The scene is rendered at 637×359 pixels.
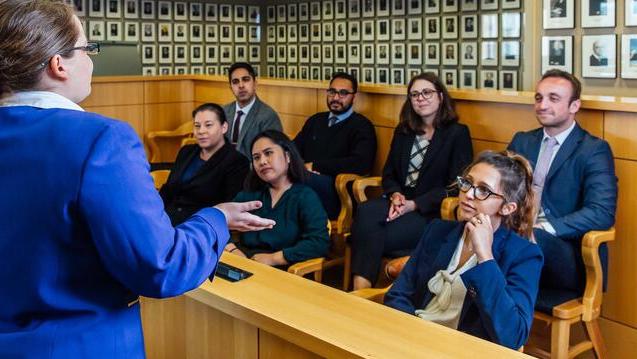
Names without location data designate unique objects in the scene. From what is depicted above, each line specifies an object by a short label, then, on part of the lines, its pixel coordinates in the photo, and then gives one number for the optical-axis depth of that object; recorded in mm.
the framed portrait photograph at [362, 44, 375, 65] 9984
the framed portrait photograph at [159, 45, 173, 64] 10844
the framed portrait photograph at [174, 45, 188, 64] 11008
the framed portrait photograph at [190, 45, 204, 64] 11156
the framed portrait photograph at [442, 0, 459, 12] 8701
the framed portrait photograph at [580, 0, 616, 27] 6402
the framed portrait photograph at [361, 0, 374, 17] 9891
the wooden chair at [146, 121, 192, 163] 7680
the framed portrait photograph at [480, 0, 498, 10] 8271
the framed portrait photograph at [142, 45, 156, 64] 10672
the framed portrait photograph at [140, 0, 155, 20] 10578
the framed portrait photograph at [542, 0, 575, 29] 6648
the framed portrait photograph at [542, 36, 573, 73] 6707
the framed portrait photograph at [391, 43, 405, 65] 9523
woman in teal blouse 4180
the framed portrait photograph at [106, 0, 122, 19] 10234
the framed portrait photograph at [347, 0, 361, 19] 10131
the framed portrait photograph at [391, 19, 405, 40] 9461
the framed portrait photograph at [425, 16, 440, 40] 8977
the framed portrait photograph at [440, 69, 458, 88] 8868
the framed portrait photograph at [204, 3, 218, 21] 11242
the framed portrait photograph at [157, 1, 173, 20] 10750
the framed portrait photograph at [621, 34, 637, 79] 6309
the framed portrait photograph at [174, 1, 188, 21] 10930
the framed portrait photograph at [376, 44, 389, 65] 9766
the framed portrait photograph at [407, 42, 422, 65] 9289
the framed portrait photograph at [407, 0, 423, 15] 9172
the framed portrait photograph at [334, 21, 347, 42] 10391
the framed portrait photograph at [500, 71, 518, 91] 8172
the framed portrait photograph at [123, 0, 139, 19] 10391
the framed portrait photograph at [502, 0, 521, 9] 8023
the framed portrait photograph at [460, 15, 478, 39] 8539
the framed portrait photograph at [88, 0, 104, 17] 10055
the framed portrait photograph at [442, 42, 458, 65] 8810
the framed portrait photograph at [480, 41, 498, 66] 8367
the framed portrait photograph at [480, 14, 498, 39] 8308
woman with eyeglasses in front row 2627
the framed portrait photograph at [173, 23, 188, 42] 10953
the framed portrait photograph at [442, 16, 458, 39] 8742
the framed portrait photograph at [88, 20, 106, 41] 10078
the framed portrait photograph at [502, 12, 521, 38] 8055
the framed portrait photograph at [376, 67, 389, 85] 9797
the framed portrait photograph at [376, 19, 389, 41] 9711
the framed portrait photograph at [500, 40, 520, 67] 8117
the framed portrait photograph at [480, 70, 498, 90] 8391
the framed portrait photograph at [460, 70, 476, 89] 8664
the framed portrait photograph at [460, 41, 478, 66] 8602
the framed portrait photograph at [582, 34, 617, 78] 6453
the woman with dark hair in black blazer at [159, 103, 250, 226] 5180
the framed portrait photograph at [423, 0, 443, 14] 8930
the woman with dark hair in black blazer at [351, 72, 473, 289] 4508
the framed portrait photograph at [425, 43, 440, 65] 9055
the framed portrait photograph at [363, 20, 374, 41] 9930
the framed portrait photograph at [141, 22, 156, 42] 10625
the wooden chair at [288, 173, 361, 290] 4773
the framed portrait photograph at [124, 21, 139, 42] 10438
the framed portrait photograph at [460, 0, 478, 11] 8492
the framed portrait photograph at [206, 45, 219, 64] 11328
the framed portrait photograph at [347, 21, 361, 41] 10156
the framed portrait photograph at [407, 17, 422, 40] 9219
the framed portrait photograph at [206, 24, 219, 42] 11301
